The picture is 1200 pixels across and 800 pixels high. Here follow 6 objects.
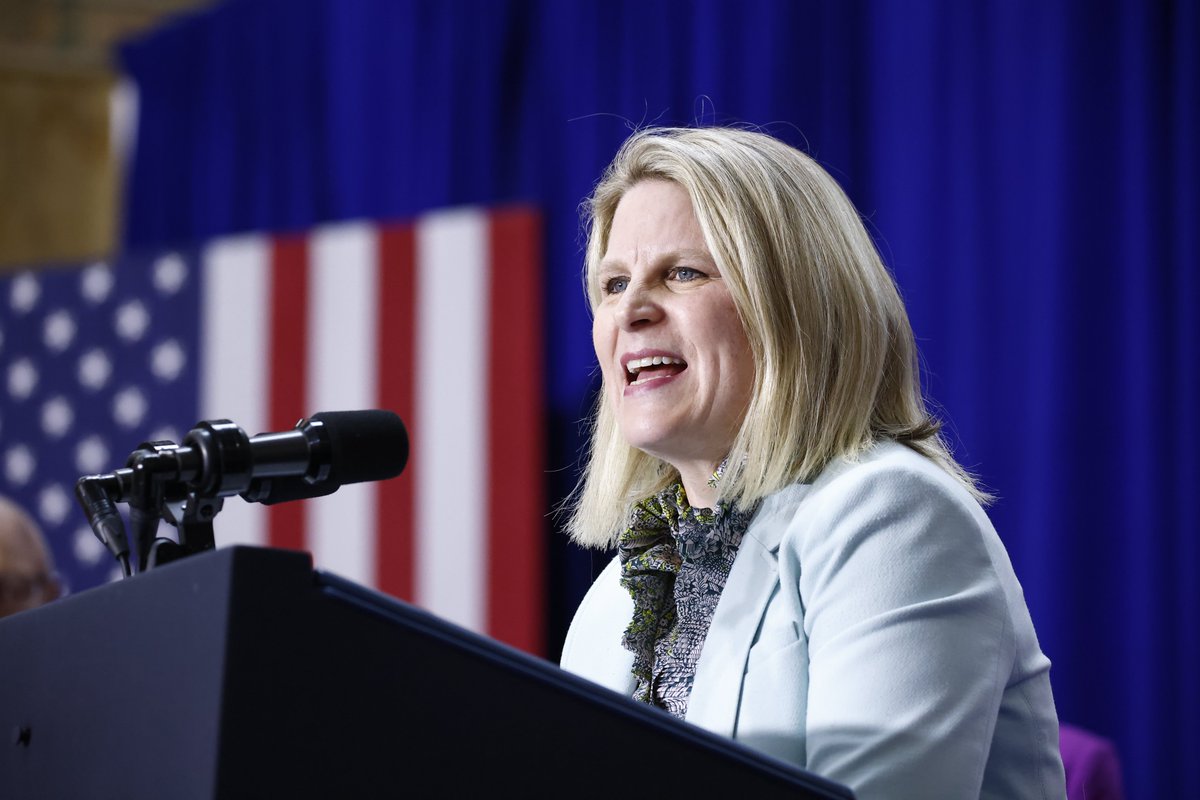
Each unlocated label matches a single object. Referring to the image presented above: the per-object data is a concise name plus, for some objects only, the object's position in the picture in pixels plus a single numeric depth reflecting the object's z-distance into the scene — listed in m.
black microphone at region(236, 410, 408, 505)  2.86
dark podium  2.40
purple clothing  3.57
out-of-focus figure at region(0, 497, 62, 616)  3.83
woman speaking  2.97
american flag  4.98
